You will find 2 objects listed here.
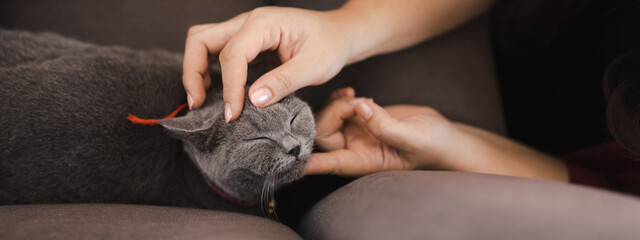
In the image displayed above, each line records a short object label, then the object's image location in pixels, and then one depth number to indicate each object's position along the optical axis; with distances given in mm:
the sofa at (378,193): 422
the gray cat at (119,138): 534
